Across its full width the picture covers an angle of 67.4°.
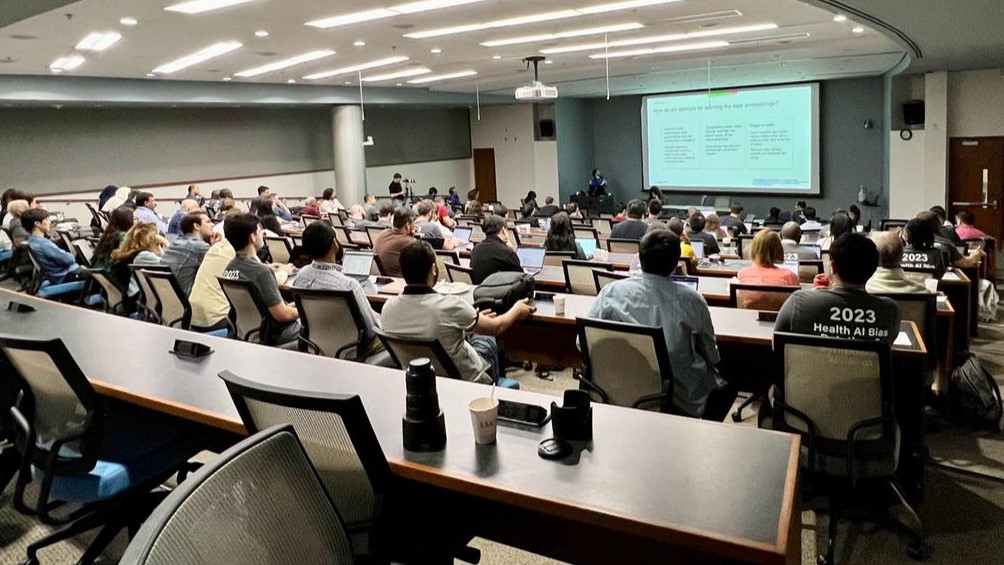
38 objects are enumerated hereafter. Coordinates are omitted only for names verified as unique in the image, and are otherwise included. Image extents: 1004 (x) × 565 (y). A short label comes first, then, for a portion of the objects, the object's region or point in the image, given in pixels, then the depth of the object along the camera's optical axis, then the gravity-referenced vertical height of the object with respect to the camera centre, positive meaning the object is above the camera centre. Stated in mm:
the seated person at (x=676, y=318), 3033 -528
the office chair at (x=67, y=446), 2322 -743
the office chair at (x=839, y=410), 2648 -834
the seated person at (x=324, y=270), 3832 -342
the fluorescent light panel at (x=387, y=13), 6457 +1682
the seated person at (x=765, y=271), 4188 -502
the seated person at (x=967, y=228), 7344 -552
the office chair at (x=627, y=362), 2881 -680
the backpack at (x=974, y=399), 3939 -1185
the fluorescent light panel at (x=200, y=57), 8570 +1883
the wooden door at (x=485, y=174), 19500 +571
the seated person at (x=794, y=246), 6008 -548
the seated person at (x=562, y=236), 6098 -349
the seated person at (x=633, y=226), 7434 -361
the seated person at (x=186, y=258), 5102 -318
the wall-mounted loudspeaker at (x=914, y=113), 12219 +1015
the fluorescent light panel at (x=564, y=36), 8078 +1760
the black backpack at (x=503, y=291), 4012 -516
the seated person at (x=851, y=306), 2916 -498
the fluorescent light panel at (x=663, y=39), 8477 +1779
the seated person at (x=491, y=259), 4930 -414
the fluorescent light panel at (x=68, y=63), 8975 +1889
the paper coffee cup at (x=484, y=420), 1990 -592
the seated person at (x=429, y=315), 3041 -469
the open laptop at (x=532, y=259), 5637 -487
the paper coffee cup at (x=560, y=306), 3885 -585
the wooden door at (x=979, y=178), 11766 -99
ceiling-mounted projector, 9578 +1296
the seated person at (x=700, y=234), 6711 -441
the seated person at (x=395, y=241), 5875 -314
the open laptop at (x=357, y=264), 5348 -438
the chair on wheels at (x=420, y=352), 2863 -590
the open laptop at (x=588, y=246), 6570 -486
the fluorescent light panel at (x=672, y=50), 9844 +1846
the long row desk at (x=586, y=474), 1583 -673
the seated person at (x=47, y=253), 6609 -314
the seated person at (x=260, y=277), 4125 -377
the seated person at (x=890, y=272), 3768 -479
